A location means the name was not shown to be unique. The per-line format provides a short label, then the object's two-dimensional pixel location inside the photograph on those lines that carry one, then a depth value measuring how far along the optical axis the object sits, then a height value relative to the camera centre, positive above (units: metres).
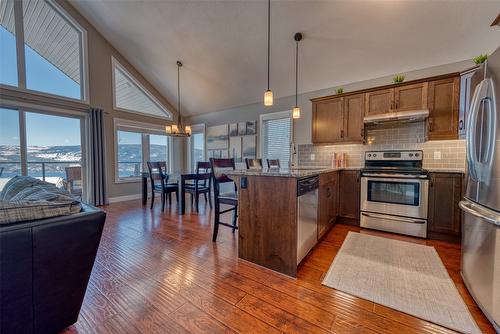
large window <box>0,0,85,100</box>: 3.53 +2.16
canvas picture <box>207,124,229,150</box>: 5.59 +0.63
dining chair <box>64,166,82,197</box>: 4.29 -0.45
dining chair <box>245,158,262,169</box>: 3.57 -0.07
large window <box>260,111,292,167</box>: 4.52 +0.54
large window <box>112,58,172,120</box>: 5.07 +1.72
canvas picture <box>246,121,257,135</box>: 5.00 +0.80
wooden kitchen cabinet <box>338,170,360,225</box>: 3.15 -0.57
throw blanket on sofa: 0.91 -0.23
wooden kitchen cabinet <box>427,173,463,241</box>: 2.52 -0.59
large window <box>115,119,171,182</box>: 5.13 +0.33
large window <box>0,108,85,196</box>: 3.52 +0.22
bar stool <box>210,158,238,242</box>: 2.49 -0.47
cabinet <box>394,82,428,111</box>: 2.83 +0.92
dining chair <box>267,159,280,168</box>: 4.04 -0.07
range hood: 2.75 +0.62
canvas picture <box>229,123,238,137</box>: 5.35 +0.80
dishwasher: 1.83 -0.55
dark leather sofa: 0.90 -0.55
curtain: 4.42 +0.01
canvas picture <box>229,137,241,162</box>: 5.31 +0.30
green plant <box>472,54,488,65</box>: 2.32 +1.18
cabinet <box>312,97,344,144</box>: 3.48 +0.70
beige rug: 1.37 -1.04
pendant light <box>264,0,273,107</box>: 2.41 +0.75
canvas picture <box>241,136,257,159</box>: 5.04 +0.31
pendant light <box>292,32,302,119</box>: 3.19 +1.85
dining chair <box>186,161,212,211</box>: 3.86 -0.53
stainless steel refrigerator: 1.26 -0.25
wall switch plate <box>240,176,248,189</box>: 2.03 -0.23
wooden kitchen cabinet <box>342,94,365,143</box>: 3.28 +0.69
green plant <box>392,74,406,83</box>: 2.96 +1.20
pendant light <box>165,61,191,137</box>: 4.37 +0.67
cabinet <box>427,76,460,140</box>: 2.67 +0.71
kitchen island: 1.79 -0.56
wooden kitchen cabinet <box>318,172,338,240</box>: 2.42 -0.57
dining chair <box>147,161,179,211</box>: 4.04 -0.46
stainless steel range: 2.68 -0.49
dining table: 3.78 -0.38
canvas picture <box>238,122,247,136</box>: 5.17 +0.81
